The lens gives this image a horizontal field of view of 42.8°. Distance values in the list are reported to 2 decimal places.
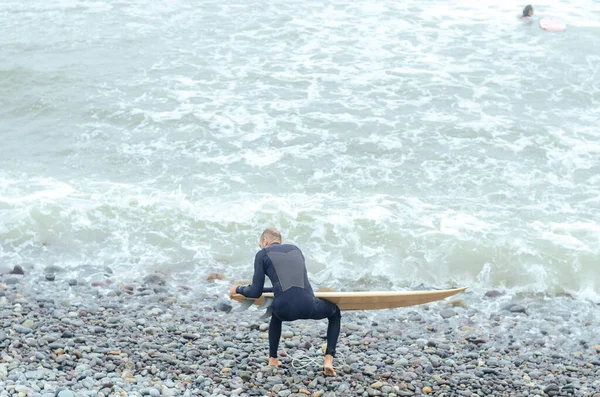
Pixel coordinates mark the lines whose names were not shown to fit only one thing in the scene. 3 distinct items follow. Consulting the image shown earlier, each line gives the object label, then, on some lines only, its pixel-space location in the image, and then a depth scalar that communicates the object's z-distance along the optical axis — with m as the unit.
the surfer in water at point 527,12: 25.81
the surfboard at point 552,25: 25.00
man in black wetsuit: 8.05
